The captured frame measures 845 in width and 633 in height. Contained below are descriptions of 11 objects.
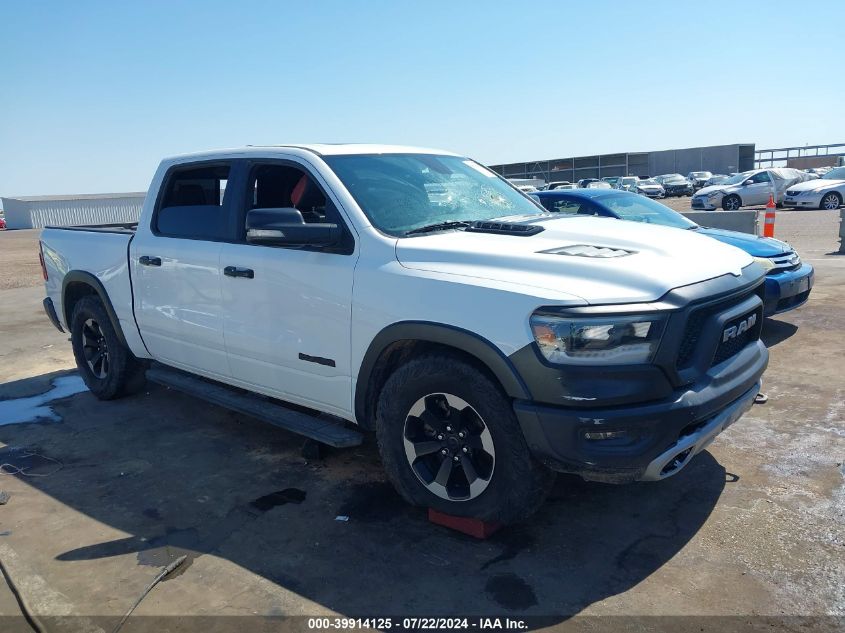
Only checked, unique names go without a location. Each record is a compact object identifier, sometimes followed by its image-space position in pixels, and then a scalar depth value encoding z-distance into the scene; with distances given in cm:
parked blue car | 667
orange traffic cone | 1164
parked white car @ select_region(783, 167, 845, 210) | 2342
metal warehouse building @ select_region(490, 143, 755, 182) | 5609
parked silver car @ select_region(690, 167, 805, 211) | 2527
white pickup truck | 297
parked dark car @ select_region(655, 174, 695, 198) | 4266
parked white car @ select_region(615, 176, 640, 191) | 4097
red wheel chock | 346
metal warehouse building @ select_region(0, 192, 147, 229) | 4750
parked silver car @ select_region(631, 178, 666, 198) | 4075
